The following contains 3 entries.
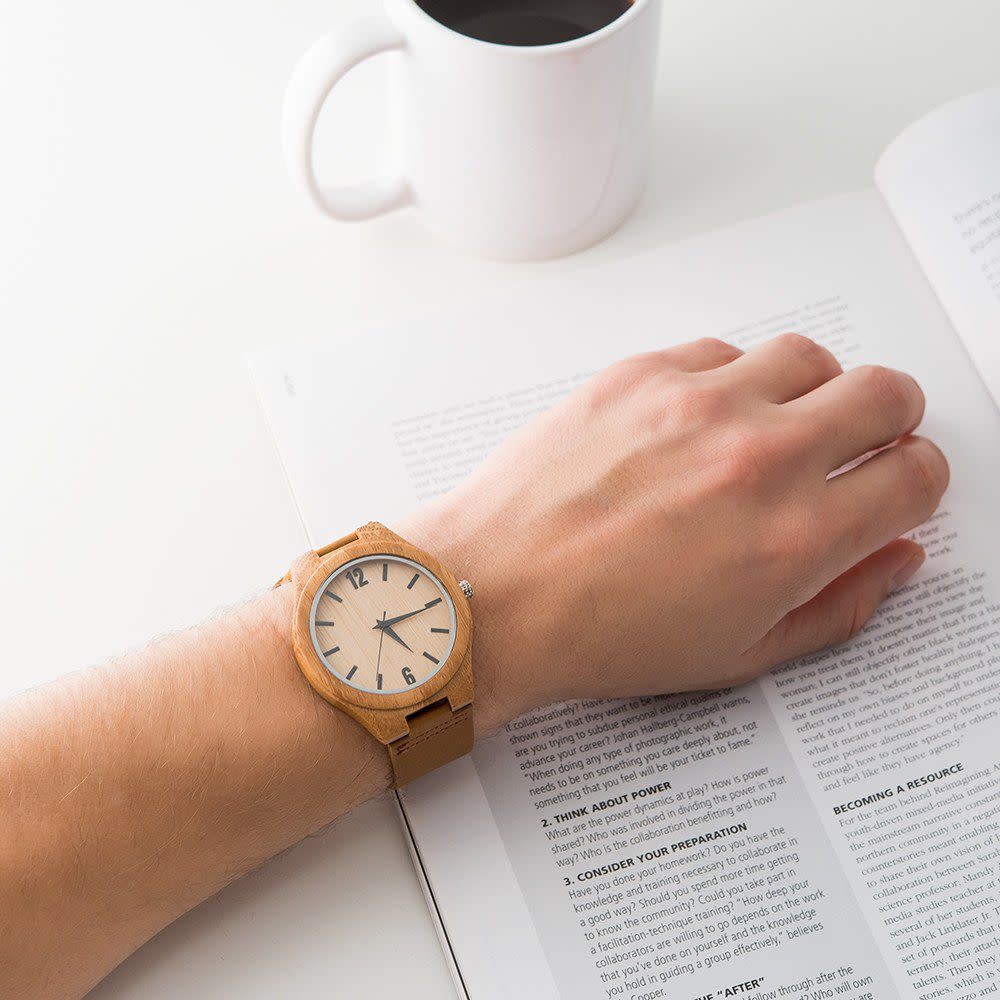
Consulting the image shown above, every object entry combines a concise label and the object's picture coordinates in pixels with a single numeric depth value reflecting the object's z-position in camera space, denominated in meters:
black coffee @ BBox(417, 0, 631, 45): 0.69
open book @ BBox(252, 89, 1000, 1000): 0.56
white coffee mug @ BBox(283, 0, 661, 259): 0.64
